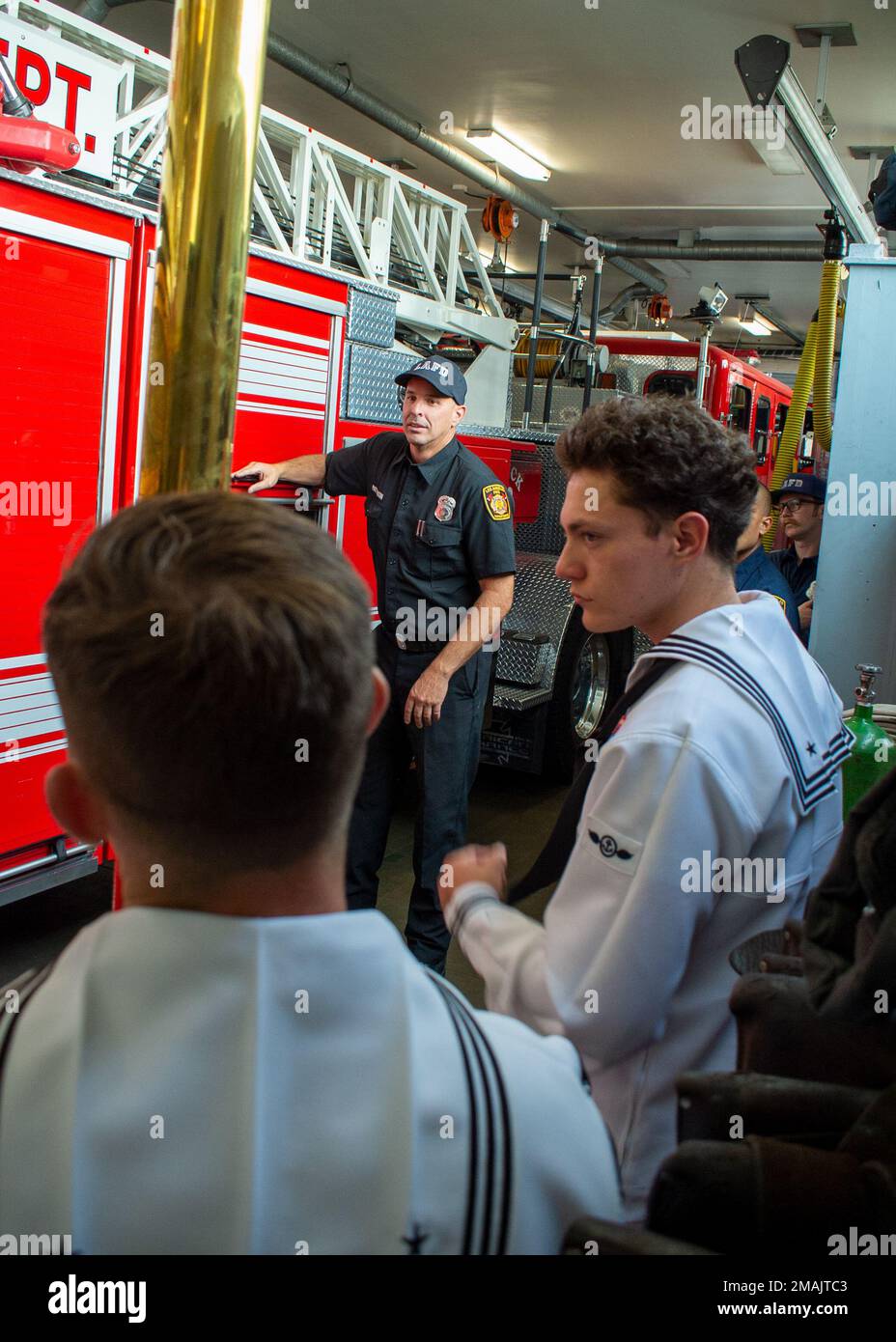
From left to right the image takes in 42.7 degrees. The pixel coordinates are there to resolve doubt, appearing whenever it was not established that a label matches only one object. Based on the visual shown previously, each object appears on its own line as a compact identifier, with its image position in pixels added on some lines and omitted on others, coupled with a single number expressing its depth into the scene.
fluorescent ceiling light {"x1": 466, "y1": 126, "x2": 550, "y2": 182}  11.99
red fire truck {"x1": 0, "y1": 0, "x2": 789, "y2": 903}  3.54
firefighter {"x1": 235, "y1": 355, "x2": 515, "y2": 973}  3.93
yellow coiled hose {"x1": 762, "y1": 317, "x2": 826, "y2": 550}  6.55
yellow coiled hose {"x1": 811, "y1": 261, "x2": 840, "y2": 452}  6.01
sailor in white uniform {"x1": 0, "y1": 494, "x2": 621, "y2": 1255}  0.73
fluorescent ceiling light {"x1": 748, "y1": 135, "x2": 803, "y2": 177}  9.30
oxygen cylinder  3.05
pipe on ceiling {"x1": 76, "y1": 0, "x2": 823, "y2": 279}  9.18
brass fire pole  0.82
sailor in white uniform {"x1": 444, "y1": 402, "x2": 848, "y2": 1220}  1.41
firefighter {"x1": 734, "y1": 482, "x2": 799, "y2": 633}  4.53
